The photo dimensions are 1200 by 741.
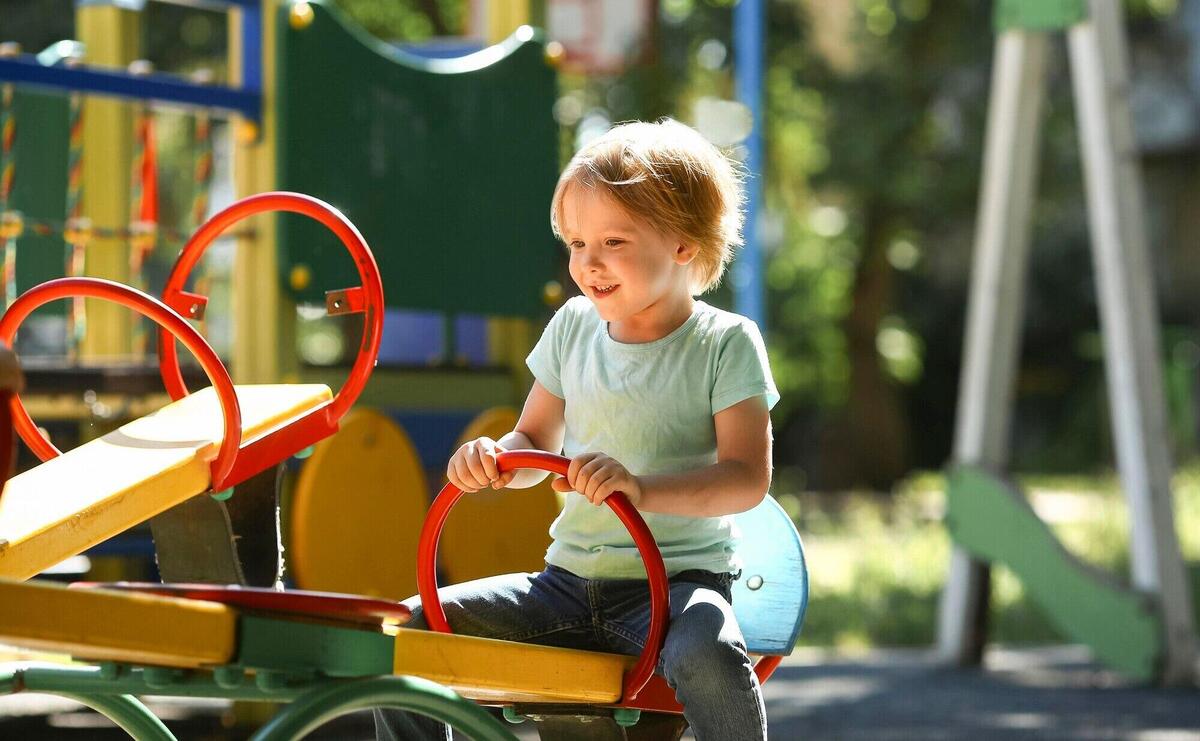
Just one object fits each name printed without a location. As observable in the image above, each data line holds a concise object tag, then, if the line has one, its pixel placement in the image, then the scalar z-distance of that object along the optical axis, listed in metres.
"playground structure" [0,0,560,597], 8.85
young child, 4.65
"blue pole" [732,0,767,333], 12.70
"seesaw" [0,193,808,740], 3.57
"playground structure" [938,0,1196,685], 10.77
